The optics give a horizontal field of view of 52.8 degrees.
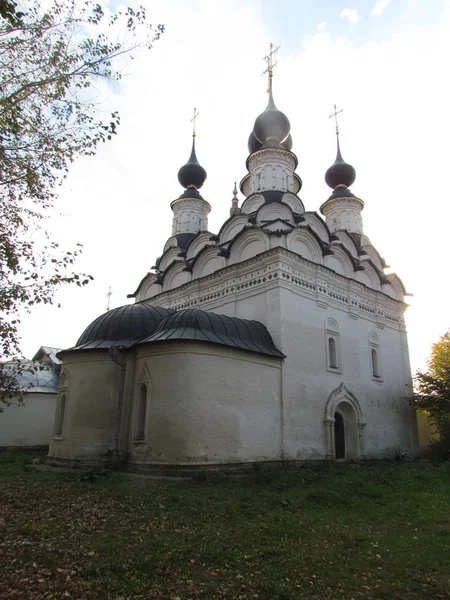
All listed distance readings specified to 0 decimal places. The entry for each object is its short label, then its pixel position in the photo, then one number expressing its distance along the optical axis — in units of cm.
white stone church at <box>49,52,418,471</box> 952
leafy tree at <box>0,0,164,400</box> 488
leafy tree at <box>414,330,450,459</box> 1441
